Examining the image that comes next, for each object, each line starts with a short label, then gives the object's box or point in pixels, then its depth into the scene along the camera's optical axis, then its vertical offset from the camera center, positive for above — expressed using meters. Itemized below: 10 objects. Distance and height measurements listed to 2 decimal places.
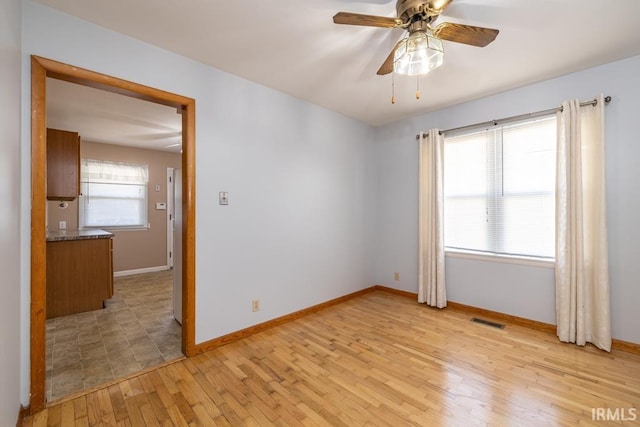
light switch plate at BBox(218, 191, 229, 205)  2.62 +0.16
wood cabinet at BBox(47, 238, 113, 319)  3.30 -0.78
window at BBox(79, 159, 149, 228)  5.09 +0.39
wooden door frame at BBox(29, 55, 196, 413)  1.70 +0.12
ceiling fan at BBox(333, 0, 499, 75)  1.54 +1.12
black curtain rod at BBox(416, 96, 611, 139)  2.57 +1.08
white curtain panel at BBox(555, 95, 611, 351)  2.48 -0.14
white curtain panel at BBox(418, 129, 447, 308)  3.54 -0.10
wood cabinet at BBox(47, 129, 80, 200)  3.23 +0.61
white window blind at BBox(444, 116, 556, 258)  2.89 +0.30
